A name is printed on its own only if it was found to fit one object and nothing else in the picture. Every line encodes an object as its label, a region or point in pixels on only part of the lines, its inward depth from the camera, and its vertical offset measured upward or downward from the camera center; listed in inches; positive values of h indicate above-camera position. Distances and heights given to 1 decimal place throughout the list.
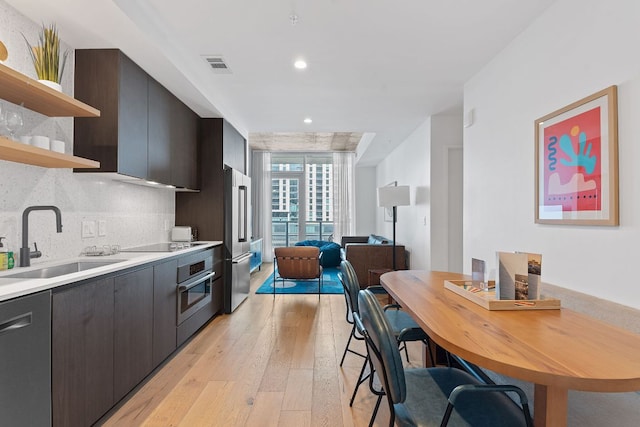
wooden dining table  36.1 -17.5
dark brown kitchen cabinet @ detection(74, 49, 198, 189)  92.7 +30.4
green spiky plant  74.3 +36.7
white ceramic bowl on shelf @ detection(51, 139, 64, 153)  73.6 +15.4
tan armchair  192.4 -27.8
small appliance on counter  146.2 -8.8
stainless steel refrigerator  156.3 -11.7
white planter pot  72.2 +29.3
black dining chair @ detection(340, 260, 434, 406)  71.8 -25.8
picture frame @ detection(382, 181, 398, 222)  265.9 +2.1
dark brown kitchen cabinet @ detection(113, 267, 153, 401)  79.0 -30.2
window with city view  339.6 +18.8
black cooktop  117.1 -12.6
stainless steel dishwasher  50.8 -24.5
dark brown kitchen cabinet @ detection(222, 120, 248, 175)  162.4 +36.7
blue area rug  206.1 -48.2
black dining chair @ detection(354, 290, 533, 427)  45.1 -29.0
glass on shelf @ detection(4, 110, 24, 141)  66.3 +18.9
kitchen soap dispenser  69.4 -9.8
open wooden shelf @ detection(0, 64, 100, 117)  62.6 +25.7
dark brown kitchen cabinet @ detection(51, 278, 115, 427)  61.1 -28.7
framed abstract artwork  65.0 +12.2
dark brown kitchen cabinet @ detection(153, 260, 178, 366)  97.1 -29.9
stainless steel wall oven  113.5 -26.0
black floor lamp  203.5 +12.3
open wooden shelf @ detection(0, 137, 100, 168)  60.9 +12.1
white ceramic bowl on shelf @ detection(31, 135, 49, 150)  68.7 +15.4
